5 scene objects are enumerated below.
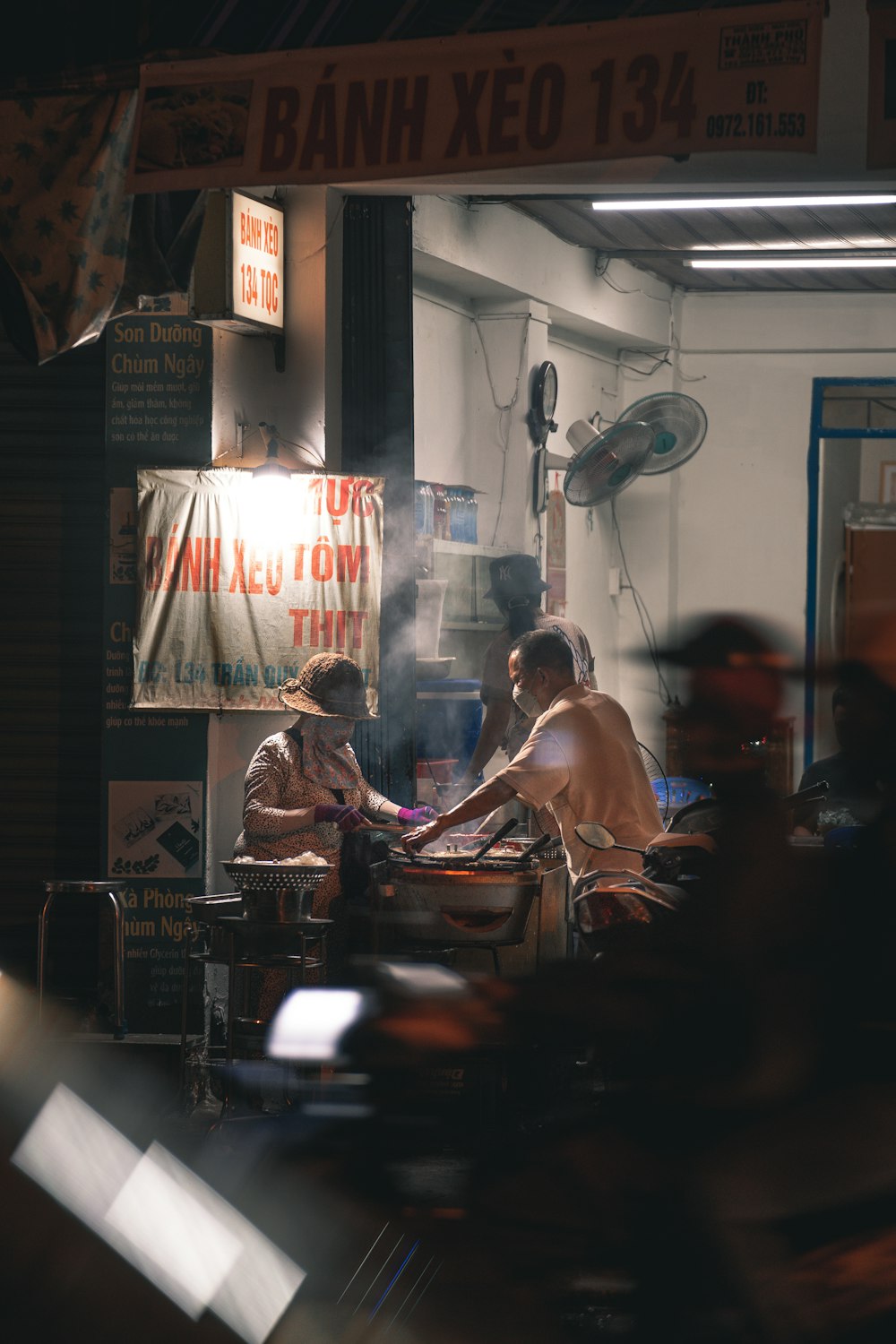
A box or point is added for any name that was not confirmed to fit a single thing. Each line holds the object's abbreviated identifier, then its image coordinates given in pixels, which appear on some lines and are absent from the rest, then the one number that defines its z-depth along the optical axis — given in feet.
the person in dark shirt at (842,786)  20.54
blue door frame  44.93
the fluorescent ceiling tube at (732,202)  27.89
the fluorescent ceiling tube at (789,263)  36.99
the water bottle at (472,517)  31.65
